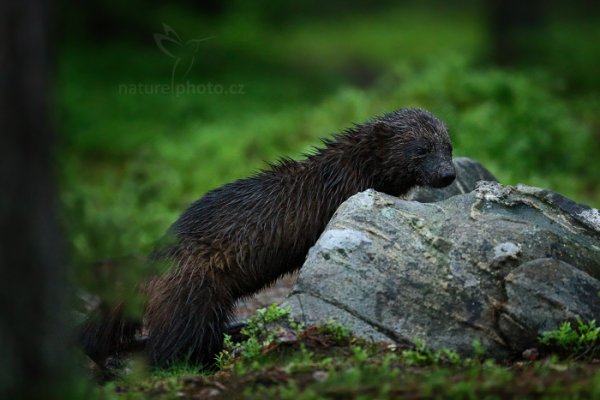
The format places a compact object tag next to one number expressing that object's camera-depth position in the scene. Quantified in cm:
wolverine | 1295
